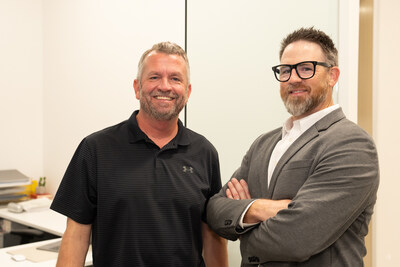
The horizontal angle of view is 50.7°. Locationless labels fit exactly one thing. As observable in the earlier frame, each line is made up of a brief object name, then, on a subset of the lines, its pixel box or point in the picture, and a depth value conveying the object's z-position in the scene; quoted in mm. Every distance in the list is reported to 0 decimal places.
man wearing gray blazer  1323
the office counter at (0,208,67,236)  2941
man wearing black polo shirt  1565
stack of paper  3621
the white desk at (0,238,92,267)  2250
